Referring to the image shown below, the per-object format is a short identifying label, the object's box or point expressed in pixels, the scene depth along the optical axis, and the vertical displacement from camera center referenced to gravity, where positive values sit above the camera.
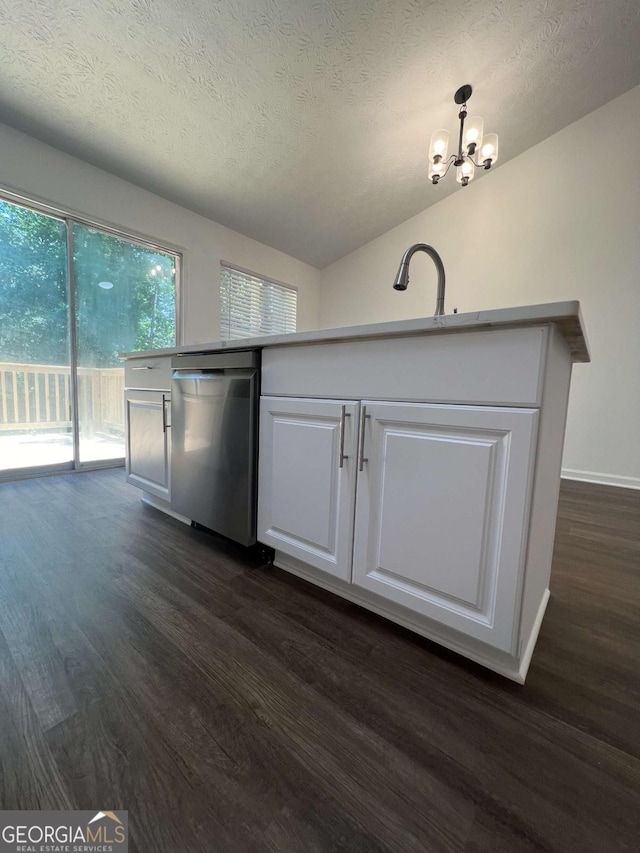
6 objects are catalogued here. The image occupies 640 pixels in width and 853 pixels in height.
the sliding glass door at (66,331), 2.43 +0.41
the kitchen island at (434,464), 0.75 -0.18
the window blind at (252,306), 3.70 +1.00
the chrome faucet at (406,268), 1.08 +0.42
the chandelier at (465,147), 2.40 +1.85
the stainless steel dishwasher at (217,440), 1.30 -0.22
